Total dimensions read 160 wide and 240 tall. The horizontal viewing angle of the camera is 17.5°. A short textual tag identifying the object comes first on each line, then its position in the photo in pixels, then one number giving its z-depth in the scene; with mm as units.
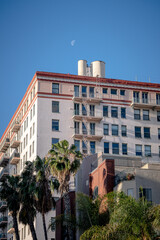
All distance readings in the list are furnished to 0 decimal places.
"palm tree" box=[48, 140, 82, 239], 59656
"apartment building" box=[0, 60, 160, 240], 86125
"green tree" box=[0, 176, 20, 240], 71000
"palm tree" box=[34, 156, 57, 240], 61688
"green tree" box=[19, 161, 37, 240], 64375
